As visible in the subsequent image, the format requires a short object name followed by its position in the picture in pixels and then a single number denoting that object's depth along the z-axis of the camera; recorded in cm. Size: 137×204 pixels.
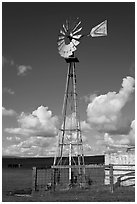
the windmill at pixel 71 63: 2162
